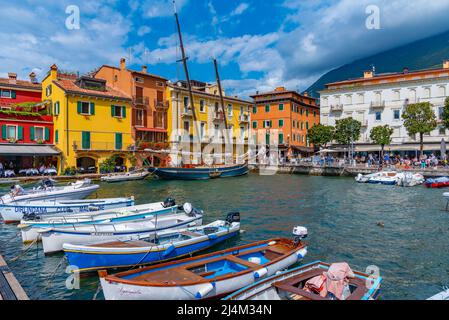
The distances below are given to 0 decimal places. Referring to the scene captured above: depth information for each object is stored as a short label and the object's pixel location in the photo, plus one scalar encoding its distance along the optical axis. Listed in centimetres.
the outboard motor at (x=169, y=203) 1761
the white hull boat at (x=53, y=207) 1728
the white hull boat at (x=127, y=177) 3682
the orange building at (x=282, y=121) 6456
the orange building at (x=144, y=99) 4716
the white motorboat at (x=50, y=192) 1948
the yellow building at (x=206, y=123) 5097
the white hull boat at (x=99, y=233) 1186
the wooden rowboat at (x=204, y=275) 751
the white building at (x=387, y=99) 5384
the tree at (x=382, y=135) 4944
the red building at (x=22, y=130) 3659
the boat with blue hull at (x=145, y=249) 997
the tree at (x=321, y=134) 5878
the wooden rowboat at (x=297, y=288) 729
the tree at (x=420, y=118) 4534
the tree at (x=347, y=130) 5562
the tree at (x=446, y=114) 4182
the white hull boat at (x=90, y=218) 1364
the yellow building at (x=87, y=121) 3950
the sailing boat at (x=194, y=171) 4050
